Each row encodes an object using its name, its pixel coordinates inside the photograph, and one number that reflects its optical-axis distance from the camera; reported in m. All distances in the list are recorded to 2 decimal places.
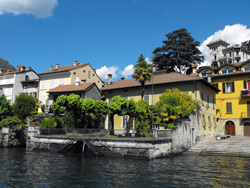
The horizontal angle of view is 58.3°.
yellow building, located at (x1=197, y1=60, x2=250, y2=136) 36.62
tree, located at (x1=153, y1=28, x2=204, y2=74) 48.69
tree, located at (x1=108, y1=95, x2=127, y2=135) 24.88
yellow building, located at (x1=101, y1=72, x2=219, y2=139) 30.45
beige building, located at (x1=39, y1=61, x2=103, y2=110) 40.94
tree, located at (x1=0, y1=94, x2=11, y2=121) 36.13
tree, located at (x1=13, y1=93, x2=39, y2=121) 36.50
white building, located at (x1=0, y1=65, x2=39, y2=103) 43.68
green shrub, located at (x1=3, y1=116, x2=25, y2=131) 31.53
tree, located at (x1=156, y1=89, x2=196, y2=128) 25.36
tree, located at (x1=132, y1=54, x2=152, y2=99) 29.45
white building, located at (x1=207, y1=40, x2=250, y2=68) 73.62
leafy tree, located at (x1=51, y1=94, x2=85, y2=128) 26.67
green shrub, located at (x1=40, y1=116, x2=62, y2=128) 29.61
